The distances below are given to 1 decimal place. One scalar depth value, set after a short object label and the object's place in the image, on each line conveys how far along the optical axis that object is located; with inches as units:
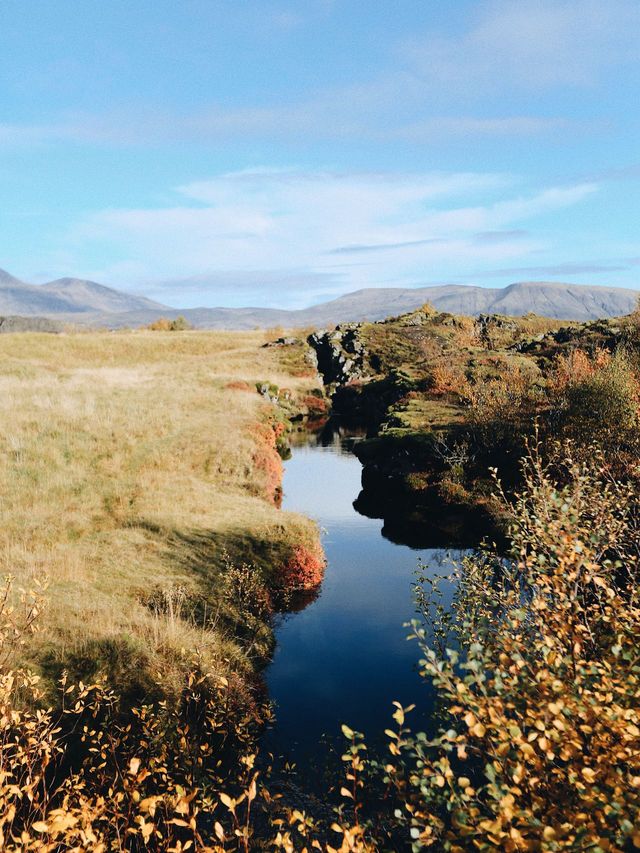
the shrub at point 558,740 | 147.6
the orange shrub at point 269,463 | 1183.0
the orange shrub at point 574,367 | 1275.8
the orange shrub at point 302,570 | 779.4
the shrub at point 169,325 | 5378.9
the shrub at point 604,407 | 930.1
